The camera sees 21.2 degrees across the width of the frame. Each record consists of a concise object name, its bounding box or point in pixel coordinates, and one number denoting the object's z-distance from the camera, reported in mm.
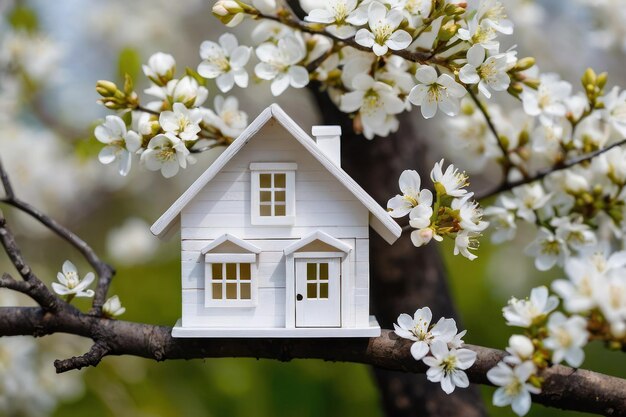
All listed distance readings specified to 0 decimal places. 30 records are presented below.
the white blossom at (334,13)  827
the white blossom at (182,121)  831
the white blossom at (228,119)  880
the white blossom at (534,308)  772
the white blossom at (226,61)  872
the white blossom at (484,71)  815
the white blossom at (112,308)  855
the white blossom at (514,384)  769
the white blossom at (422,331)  804
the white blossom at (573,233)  897
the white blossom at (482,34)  818
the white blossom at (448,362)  800
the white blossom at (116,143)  842
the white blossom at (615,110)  898
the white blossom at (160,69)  867
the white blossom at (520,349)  767
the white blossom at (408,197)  812
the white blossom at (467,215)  807
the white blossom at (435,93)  820
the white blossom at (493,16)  825
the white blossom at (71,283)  839
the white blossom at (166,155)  830
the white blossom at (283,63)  864
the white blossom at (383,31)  814
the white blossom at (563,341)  734
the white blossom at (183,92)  850
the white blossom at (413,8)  822
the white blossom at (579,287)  721
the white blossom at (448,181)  811
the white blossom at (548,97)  889
